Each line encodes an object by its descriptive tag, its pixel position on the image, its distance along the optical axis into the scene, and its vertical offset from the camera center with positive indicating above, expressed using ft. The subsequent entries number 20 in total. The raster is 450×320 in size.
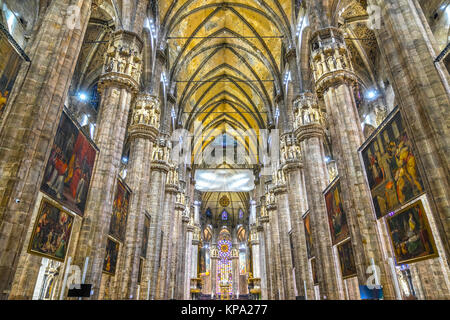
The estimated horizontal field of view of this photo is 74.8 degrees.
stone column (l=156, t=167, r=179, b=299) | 62.03 +14.97
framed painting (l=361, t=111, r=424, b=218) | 23.66 +11.02
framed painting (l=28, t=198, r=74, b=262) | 23.01 +5.74
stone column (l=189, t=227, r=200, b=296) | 121.64 +19.91
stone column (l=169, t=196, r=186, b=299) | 74.28 +14.92
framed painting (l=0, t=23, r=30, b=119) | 19.17 +14.61
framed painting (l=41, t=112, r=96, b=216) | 24.38 +11.58
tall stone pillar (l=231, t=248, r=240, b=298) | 147.33 +17.95
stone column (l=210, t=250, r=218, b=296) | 147.76 +15.16
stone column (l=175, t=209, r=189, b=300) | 84.80 +12.55
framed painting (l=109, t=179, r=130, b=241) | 36.81 +11.32
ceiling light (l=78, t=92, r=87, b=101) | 60.06 +39.25
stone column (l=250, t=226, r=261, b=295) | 124.06 +20.02
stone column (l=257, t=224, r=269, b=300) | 91.32 +12.70
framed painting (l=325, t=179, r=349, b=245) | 36.29 +10.75
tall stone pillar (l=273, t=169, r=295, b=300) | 62.75 +15.43
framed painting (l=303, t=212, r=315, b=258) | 49.62 +10.52
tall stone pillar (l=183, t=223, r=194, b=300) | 93.81 +14.84
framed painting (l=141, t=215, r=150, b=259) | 49.98 +11.05
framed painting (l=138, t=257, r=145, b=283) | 50.64 +6.17
